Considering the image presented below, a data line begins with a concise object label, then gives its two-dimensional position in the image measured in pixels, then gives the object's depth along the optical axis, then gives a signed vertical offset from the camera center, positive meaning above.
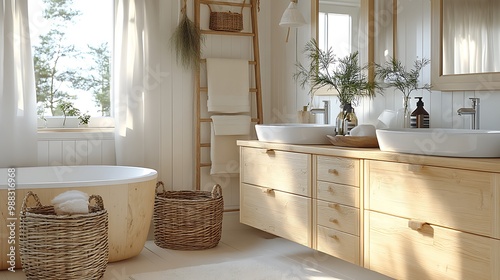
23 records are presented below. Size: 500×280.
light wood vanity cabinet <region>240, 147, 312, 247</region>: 3.79 -0.55
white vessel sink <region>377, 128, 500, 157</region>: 2.68 -0.17
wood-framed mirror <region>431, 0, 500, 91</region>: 3.21 +0.31
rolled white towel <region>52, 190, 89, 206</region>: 3.53 -0.48
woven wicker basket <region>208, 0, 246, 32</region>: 4.99 +0.67
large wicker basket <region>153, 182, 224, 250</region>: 4.40 -0.80
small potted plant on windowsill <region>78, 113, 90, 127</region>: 4.80 -0.09
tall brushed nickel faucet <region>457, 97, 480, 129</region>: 3.26 -0.04
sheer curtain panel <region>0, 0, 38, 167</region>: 4.30 +0.13
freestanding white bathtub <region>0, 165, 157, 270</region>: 3.72 -0.51
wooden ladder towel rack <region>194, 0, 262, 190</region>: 4.96 +0.24
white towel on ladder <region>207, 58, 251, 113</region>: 4.94 +0.17
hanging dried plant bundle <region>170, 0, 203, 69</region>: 4.84 +0.50
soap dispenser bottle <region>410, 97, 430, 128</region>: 3.54 -0.07
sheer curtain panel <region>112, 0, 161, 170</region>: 4.69 +0.25
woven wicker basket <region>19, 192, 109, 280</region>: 3.44 -0.74
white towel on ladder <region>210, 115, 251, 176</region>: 4.95 -0.26
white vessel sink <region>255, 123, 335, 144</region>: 3.91 -0.17
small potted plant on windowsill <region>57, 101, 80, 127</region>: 4.81 -0.02
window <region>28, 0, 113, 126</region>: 4.75 +0.39
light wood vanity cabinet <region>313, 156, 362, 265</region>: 3.35 -0.56
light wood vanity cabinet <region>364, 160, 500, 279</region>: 2.59 -0.52
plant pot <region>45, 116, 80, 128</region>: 4.76 -0.10
